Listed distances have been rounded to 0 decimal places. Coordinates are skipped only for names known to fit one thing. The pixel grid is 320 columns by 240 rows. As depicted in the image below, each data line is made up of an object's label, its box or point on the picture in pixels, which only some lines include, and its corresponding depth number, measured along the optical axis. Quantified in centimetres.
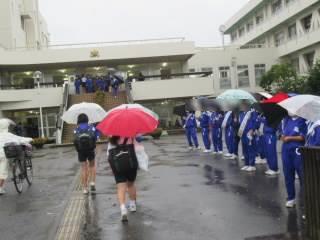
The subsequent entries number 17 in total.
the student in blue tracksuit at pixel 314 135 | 492
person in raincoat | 809
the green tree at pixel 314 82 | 1818
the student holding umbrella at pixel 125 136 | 545
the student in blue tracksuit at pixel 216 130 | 1242
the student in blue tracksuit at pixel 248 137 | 908
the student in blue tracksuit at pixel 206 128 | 1323
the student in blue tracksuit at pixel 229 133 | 1050
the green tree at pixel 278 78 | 2488
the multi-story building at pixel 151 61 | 2656
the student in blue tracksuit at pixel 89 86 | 2477
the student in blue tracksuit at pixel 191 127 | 1420
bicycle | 812
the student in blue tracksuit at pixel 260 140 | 914
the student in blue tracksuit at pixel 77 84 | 2487
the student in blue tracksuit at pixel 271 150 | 829
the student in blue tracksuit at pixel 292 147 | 559
